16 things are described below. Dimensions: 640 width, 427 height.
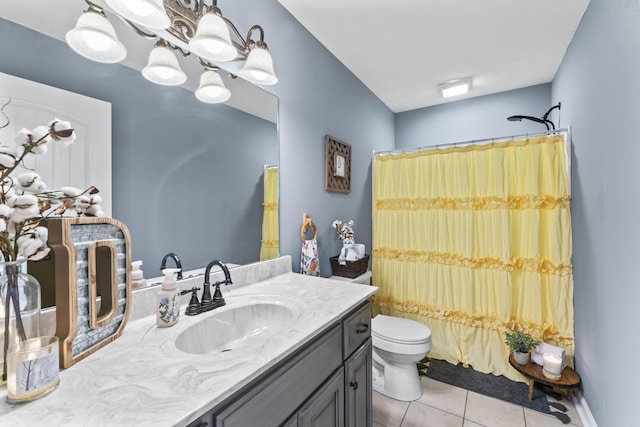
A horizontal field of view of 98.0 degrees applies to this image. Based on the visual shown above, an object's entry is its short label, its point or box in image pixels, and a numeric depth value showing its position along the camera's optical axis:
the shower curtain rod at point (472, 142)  1.94
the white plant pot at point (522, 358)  1.88
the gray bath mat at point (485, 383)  1.79
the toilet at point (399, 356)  1.75
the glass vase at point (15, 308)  0.60
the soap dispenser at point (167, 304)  0.91
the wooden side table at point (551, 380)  1.69
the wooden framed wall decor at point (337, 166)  2.11
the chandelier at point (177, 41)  0.90
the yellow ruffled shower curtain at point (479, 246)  1.92
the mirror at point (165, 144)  0.82
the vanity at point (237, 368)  0.55
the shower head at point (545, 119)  2.39
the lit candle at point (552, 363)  1.74
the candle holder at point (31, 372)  0.54
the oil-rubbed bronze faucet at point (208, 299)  1.03
